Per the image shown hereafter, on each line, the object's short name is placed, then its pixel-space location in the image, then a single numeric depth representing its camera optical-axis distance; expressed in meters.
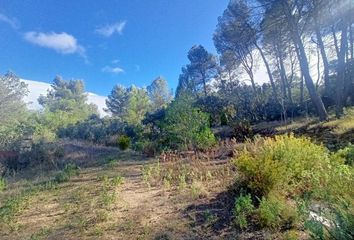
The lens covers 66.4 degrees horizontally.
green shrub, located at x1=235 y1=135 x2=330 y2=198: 3.68
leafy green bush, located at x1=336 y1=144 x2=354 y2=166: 4.59
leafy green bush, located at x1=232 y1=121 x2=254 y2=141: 11.34
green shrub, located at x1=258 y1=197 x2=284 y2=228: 2.94
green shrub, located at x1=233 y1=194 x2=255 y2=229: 3.04
